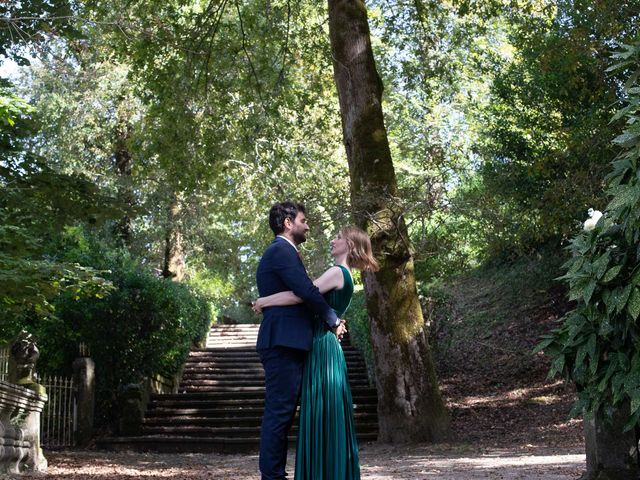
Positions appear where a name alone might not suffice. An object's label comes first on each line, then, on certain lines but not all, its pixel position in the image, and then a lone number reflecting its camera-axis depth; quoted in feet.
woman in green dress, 20.49
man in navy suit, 19.86
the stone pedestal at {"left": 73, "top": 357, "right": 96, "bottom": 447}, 58.70
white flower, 20.62
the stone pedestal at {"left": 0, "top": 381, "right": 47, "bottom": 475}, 37.01
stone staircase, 56.11
